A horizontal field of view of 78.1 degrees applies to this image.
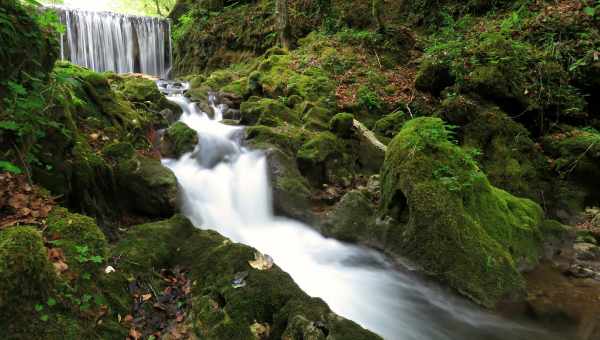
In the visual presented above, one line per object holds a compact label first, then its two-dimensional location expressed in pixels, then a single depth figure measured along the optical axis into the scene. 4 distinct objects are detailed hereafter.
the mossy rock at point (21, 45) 3.38
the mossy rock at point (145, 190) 5.21
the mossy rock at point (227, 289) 2.94
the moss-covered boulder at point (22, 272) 2.20
